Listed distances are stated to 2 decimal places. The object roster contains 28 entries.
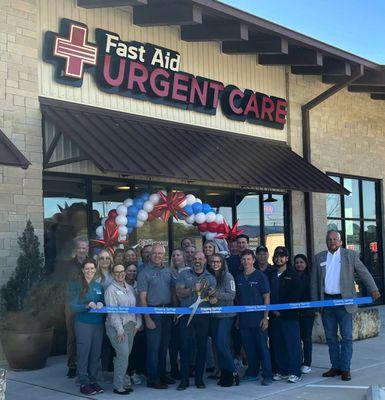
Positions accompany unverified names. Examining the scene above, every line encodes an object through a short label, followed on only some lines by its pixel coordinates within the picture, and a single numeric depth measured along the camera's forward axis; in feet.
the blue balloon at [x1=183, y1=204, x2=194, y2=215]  31.24
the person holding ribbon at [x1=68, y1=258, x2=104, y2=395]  21.70
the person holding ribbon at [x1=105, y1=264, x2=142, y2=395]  21.62
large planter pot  25.57
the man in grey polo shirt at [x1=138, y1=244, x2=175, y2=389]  22.54
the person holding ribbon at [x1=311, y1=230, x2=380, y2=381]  24.16
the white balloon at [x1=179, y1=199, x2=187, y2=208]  30.98
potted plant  25.58
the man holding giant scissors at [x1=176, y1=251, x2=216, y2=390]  22.54
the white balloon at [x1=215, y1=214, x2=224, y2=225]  32.22
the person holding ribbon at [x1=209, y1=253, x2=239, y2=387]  22.80
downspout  45.42
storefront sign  31.19
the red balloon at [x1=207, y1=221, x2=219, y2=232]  32.07
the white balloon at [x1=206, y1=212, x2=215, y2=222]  31.58
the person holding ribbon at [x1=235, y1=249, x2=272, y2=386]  23.34
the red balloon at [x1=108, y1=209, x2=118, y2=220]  30.07
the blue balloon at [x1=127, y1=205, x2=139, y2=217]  30.09
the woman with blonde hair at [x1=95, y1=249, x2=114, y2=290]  22.47
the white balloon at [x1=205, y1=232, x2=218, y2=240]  32.24
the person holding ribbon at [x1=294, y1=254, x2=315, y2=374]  25.38
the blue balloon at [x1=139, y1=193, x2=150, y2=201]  30.53
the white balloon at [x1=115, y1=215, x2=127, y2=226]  29.35
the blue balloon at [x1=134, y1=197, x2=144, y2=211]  30.25
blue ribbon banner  21.59
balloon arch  29.58
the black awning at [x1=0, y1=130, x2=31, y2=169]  24.20
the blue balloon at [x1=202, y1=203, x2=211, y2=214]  31.71
